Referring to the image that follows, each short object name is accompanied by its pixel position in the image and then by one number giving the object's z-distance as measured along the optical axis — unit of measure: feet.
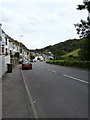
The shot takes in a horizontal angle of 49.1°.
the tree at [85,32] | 43.46
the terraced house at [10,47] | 95.22
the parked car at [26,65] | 53.40
